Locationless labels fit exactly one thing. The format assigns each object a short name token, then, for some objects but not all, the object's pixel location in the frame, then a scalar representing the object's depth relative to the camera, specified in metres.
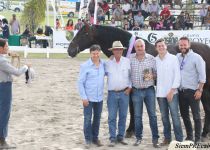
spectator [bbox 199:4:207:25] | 25.53
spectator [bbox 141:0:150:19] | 26.23
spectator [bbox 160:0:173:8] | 29.64
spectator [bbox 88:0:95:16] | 26.73
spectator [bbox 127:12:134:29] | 24.56
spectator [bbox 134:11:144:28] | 24.52
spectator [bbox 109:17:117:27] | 24.71
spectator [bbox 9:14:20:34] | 26.80
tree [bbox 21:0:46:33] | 28.55
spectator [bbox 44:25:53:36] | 24.11
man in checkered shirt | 6.86
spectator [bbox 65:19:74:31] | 23.98
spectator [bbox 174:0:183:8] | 30.20
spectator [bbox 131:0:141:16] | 26.19
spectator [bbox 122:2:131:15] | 26.77
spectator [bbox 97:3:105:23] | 26.19
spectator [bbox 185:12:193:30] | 24.65
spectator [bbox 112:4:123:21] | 25.80
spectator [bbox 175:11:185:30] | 24.06
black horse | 7.58
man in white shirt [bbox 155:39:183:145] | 6.65
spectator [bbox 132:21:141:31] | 23.34
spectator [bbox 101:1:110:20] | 27.59
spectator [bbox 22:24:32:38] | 24.23
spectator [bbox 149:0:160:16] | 26.39
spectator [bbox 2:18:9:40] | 24.00
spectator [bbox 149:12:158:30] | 24.19
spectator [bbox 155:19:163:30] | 23.75
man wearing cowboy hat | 6.94
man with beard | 6.68
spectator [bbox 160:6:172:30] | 23.81
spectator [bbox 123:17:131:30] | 24.09
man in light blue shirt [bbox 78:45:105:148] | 6.88
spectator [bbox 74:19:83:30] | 24.09
